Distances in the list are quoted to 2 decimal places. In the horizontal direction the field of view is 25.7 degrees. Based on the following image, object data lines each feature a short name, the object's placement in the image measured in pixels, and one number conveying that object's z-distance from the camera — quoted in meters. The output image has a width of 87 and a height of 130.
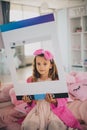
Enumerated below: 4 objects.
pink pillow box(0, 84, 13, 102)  1.26
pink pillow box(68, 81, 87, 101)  1.11
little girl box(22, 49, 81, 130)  0.97
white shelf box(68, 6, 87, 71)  4.05
